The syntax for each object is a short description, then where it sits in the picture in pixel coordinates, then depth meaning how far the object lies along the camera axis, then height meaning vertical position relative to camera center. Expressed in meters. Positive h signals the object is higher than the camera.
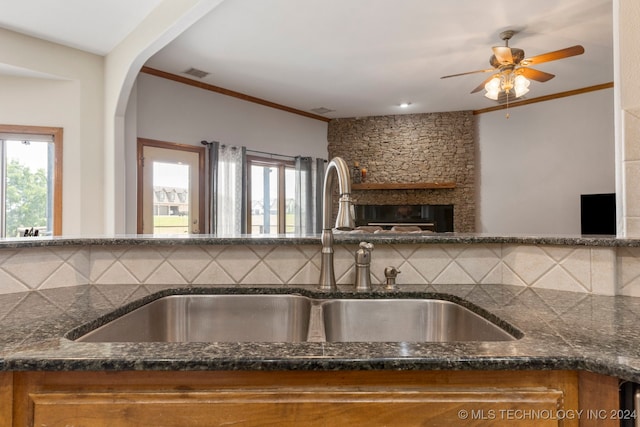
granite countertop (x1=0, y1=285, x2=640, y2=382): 0.68 -0.26
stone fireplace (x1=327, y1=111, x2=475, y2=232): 6.22 +1.07
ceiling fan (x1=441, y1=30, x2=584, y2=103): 3.18 +1.29
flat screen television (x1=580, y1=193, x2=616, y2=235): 4.74 +0.01
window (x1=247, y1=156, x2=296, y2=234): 5.55 +0.33
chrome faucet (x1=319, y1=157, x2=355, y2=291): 1.19 -0.01
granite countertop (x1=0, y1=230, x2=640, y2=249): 1.30 -0.09
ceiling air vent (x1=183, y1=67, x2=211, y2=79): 4.36 +1.71
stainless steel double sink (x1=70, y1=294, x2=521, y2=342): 1.18 -0.34
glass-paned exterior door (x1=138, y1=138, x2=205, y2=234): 4.29 +0.35
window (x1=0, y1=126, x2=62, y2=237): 3.78 +0.37
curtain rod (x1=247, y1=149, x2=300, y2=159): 5.46 +0.95
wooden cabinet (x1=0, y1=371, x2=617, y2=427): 0.69 -0.34
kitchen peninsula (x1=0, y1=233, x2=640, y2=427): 0.68 -0.26
